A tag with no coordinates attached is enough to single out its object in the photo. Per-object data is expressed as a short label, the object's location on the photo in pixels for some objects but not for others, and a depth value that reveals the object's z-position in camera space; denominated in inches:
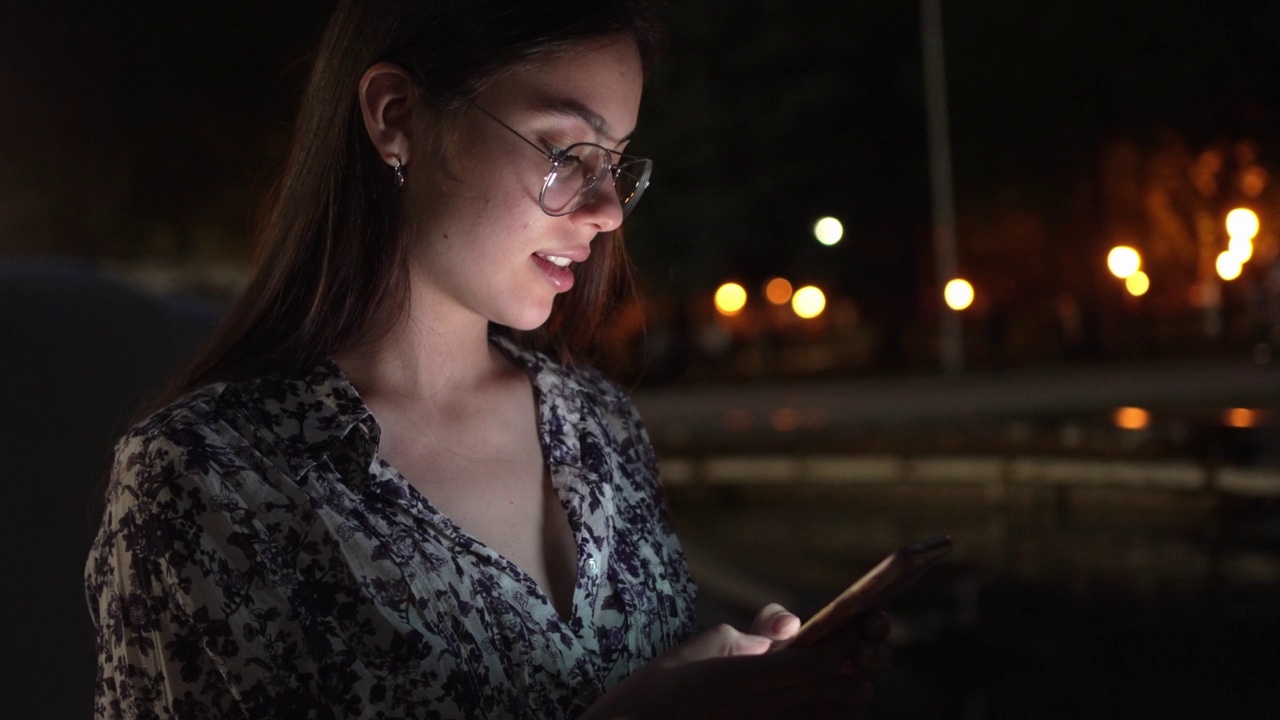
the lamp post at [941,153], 628.4
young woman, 49.8
